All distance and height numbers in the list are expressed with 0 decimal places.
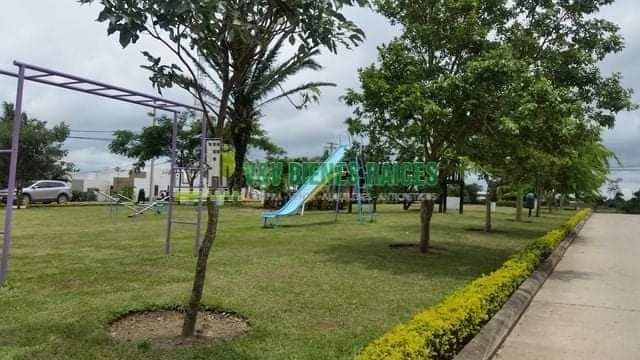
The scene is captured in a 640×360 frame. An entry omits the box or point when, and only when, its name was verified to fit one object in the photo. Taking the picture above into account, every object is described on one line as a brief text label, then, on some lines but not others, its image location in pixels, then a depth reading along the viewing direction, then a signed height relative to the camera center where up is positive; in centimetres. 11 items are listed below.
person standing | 2995 +32
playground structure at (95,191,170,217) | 1846 -85
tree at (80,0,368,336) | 354 +110
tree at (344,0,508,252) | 887 +192
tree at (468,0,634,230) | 896 +240
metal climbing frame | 614 +99
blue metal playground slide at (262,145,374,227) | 1641 +24
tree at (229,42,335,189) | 1789 +346
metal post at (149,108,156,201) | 3165 +96
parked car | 2622 -66
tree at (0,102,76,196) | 2636 +145
